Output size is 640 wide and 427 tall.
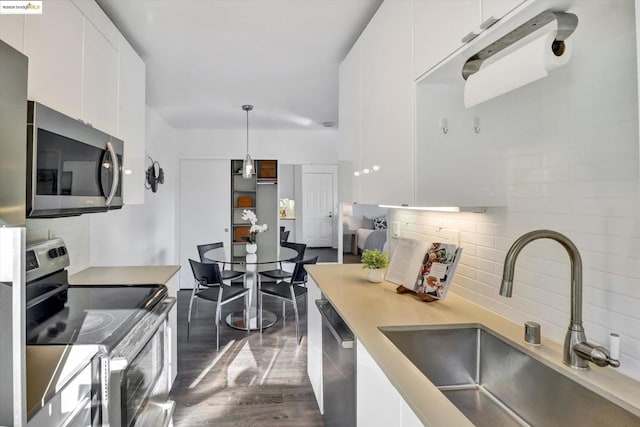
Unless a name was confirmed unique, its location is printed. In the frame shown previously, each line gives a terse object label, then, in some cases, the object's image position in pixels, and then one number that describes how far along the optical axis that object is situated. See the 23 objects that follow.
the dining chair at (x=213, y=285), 3.28
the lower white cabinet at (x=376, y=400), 0.87
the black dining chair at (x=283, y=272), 3.97
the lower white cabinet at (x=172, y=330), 2.29
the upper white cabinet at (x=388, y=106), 1.50
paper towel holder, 0.90
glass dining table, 3.55
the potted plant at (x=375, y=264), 1.99
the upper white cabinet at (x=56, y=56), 1.30
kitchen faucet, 0.96
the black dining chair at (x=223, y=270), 4.06
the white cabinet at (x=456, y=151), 1.43
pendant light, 4.07
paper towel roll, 0.87
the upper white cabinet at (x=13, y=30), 1.13
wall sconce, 4.03
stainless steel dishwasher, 1.36
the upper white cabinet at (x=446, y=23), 0.98
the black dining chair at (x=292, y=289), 3.44
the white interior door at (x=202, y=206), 5.20
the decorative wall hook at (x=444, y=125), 1.47
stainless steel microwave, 1.09
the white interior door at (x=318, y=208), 5.78
